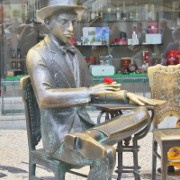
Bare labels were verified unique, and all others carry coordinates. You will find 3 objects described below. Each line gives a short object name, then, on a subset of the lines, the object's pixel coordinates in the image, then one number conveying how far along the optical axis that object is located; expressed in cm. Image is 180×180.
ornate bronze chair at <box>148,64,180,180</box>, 561
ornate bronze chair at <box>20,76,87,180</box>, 441
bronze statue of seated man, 383
